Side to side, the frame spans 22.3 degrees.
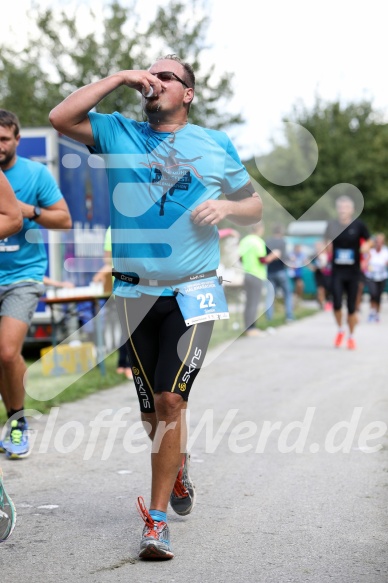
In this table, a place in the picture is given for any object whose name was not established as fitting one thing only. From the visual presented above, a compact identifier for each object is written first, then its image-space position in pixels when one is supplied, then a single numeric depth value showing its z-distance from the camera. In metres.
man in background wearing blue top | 6.05
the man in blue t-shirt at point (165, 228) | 4.27
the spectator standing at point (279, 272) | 18.88
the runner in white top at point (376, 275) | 21.30
